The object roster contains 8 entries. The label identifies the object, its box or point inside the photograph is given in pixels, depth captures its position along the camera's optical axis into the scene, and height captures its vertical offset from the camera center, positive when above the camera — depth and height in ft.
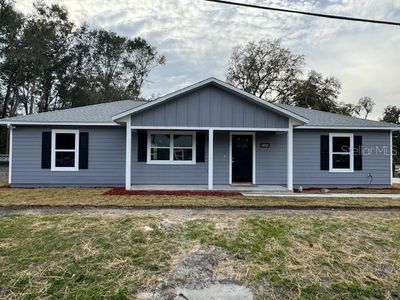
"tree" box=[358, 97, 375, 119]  140.36 +24.61
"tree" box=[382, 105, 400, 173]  138.82 +20.15
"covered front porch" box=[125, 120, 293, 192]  39.86 -0.63
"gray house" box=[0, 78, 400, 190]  36.32 +1.47
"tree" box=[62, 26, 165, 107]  111.04 +32.57
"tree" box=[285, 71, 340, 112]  104.49 +21.93
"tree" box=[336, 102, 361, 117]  111.04 +19.11
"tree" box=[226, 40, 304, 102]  106.73 +29.08
